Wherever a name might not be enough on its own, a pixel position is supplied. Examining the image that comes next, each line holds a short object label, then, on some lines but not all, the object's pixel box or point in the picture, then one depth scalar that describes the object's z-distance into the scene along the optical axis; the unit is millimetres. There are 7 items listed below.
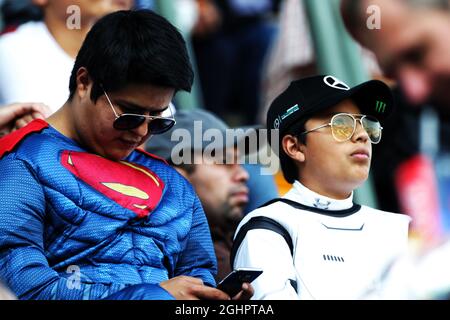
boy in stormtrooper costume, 5645
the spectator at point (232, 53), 10672
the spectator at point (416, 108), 9078
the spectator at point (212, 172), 7238
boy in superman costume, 5215
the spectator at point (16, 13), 8023
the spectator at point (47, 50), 7371
